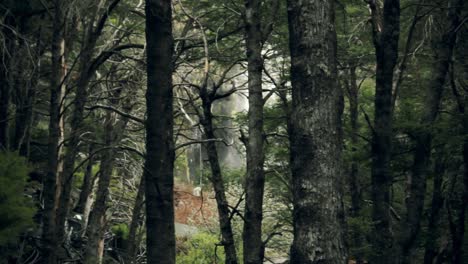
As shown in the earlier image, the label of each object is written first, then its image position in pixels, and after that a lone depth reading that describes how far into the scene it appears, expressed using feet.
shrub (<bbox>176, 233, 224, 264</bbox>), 112.37
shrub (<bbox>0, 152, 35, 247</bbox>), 46.01
